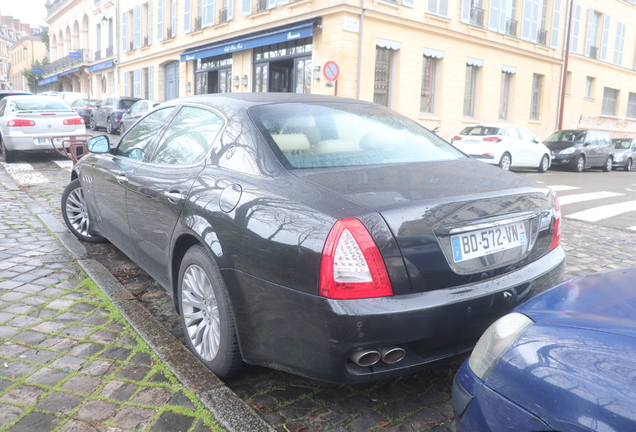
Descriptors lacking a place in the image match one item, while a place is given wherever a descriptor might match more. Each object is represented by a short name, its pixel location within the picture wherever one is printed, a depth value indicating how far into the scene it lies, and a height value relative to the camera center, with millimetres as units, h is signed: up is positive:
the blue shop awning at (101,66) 36997 +3716
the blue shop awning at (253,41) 18797 +3231
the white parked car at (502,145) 15117 -235
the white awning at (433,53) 20344 +2961
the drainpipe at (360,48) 17922 +2670
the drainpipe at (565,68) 25262 +3282
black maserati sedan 2145 -465
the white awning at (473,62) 21955 +2914
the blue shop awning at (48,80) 53850 +3796
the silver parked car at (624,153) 21438 -435
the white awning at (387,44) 18688 +2983
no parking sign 14211 +1493
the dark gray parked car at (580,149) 18531 -305
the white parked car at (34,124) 12130 -165
